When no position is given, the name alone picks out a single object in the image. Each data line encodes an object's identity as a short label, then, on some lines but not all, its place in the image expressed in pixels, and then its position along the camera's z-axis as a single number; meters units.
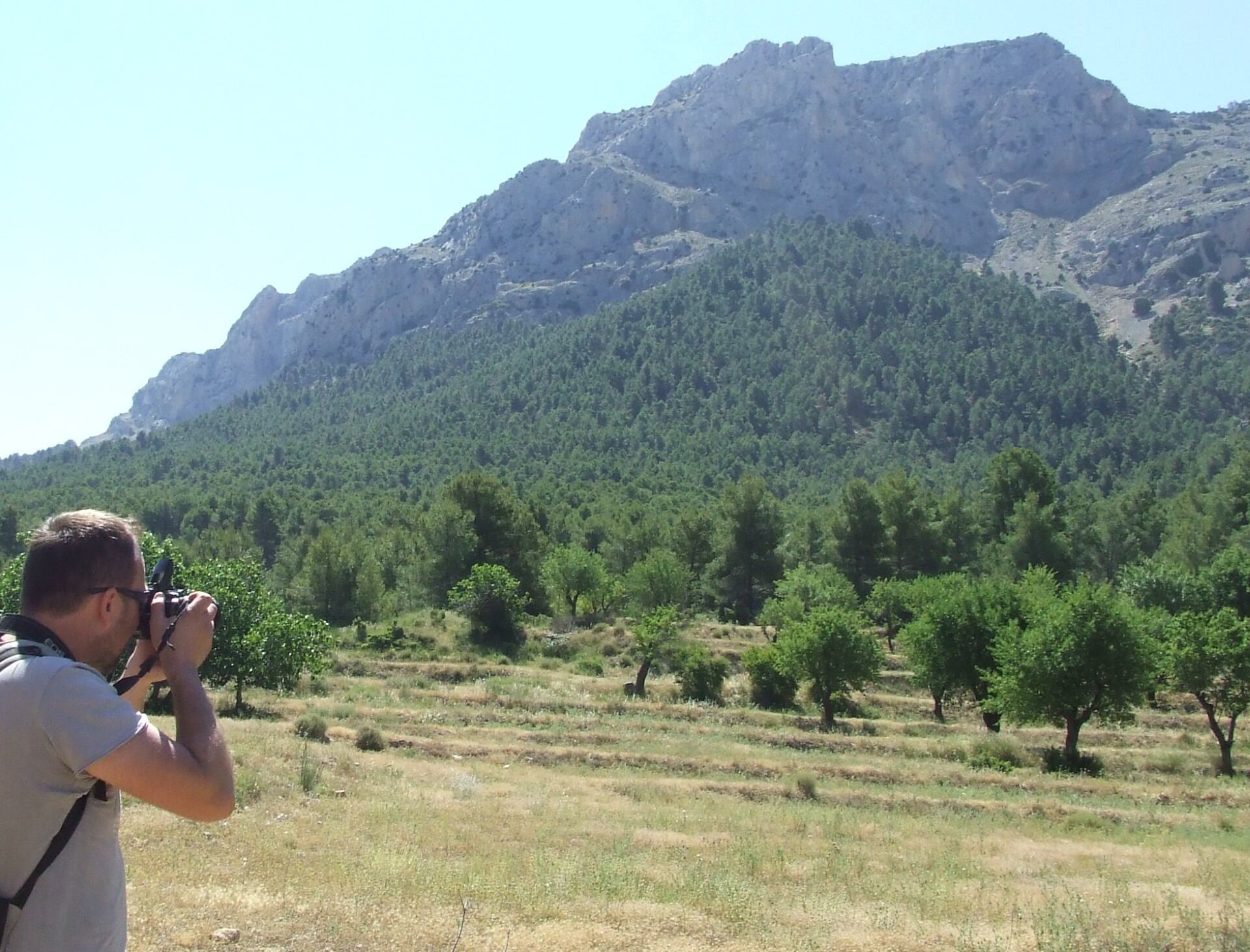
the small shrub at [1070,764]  29.94
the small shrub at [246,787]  14.66
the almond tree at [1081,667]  30.36
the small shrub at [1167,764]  30.55
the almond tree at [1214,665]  31.50
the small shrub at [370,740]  26.09
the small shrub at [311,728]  24.27
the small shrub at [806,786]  24.52
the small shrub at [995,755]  29.91
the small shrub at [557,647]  53.12
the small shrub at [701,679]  41.94
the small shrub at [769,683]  42.06
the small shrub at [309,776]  17.14
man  2.87
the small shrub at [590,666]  47.66
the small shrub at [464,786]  19.91
